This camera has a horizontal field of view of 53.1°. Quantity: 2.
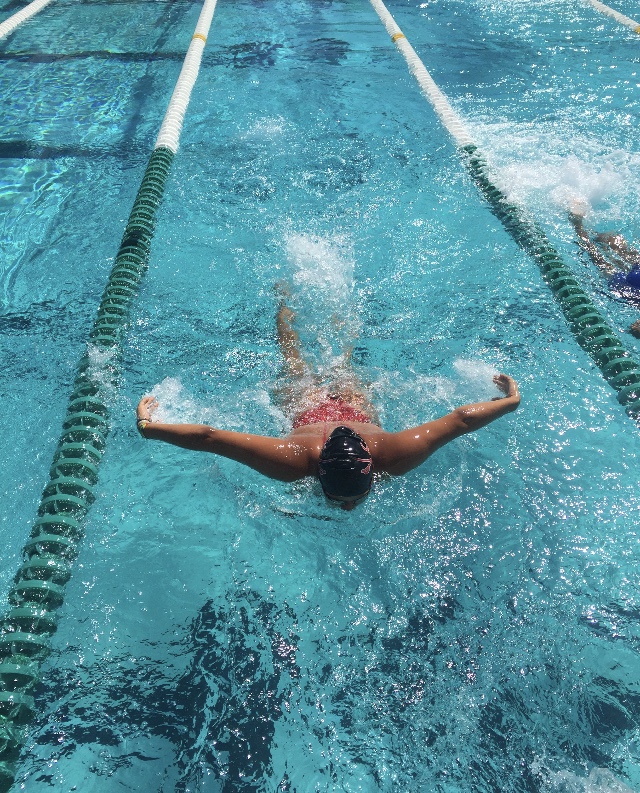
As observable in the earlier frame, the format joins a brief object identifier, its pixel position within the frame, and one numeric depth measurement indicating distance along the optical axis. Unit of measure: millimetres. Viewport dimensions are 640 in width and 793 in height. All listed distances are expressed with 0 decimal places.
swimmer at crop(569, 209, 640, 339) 4262
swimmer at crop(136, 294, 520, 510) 2459
